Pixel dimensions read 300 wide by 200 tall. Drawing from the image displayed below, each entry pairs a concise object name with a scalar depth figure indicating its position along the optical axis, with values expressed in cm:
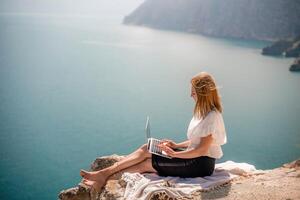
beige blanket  585
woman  595
